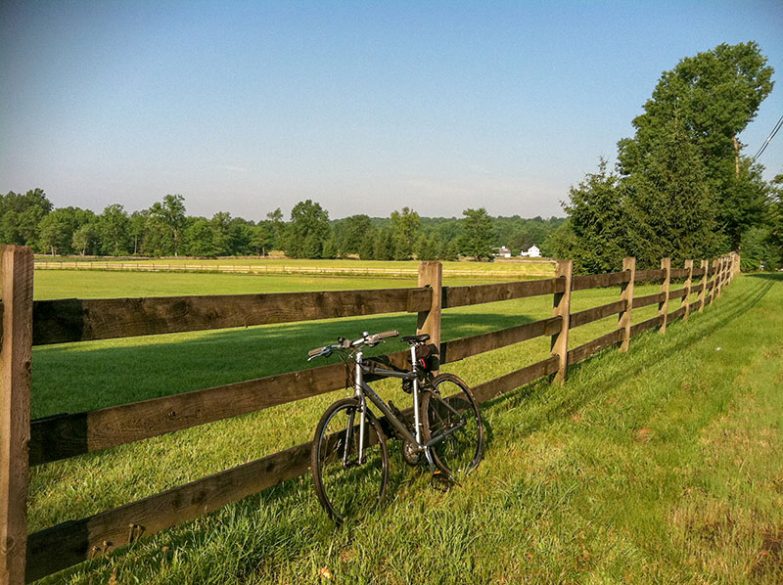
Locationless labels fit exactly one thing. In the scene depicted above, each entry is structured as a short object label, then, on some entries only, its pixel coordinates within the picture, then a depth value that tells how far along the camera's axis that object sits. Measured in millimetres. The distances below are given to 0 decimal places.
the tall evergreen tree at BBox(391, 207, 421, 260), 139125
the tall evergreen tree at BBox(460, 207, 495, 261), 136625
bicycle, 3998
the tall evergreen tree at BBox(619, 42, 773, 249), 50938
